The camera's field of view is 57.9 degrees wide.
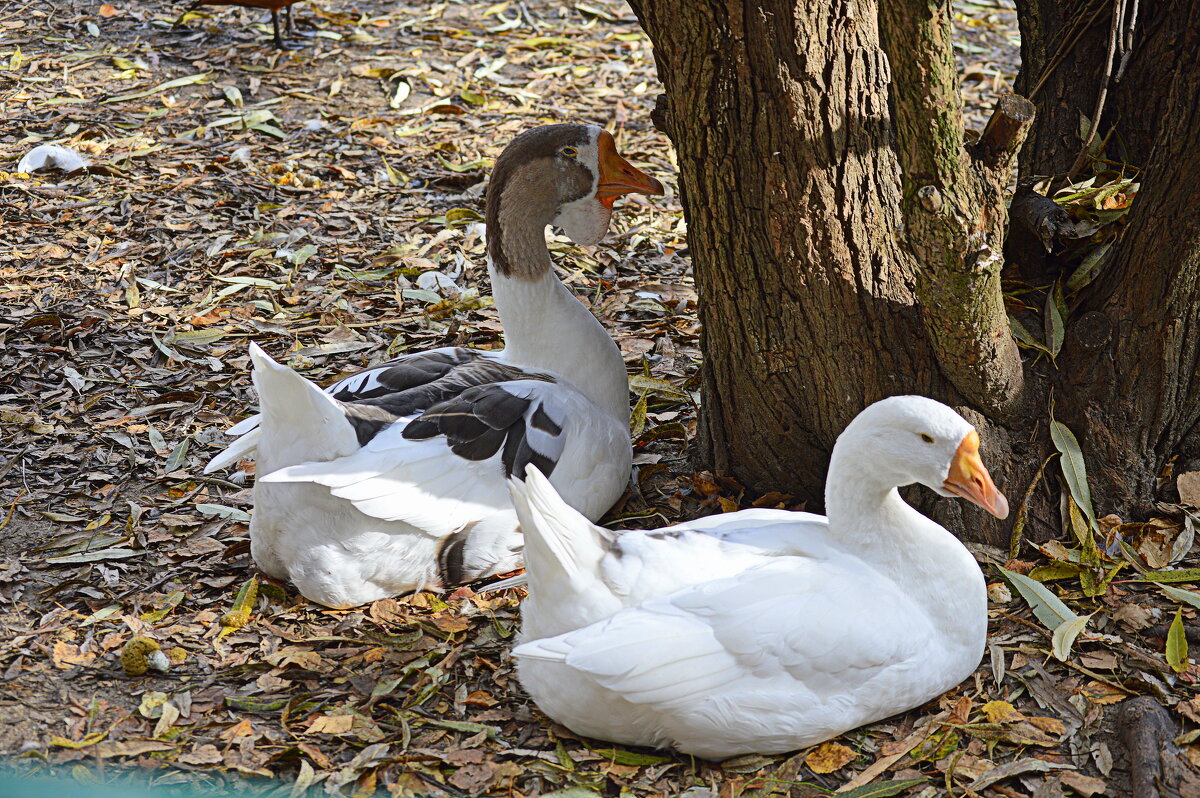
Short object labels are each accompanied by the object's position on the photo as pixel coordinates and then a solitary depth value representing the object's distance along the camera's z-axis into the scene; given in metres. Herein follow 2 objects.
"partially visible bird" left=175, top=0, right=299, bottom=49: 7.03
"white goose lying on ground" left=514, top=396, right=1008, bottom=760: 2.61
